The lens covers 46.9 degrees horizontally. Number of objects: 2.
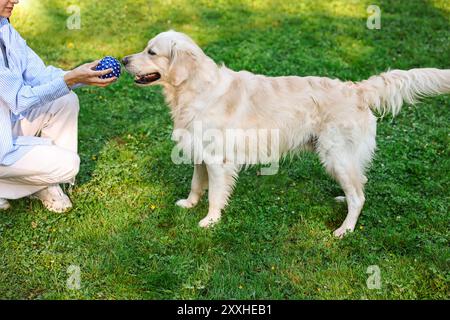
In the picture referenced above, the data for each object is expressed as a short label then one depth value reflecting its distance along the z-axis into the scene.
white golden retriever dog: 4.11
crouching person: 3.80
